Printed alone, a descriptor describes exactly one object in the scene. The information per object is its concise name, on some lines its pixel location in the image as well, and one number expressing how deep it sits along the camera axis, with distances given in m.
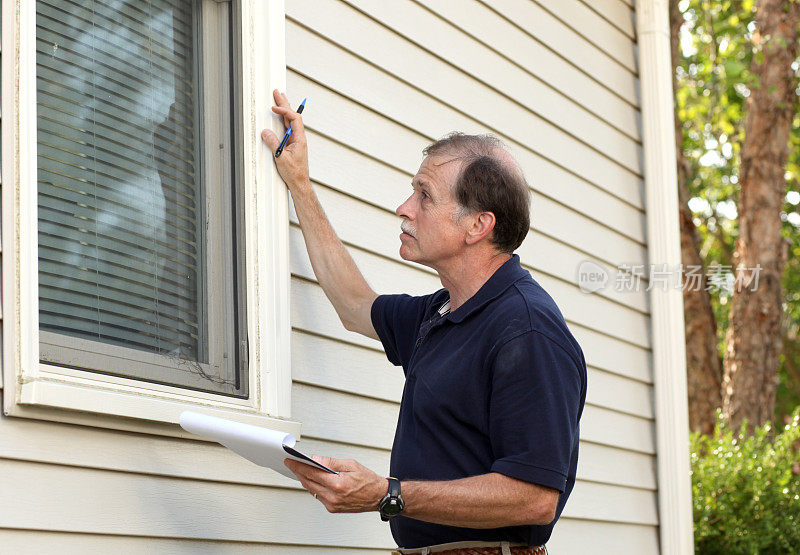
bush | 7.47
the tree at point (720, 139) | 11.09
